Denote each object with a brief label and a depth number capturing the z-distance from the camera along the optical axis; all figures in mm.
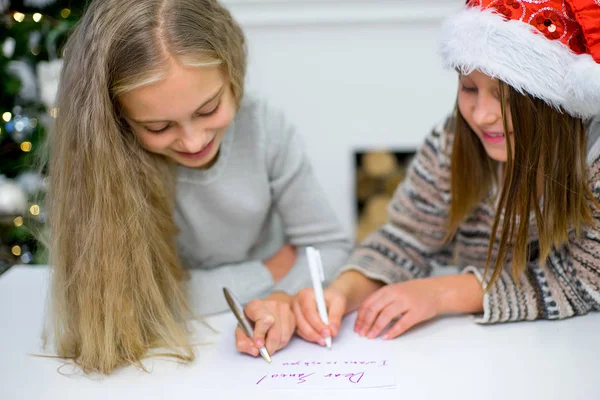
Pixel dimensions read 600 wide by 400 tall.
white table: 711
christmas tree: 1241
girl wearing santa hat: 755
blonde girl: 817
